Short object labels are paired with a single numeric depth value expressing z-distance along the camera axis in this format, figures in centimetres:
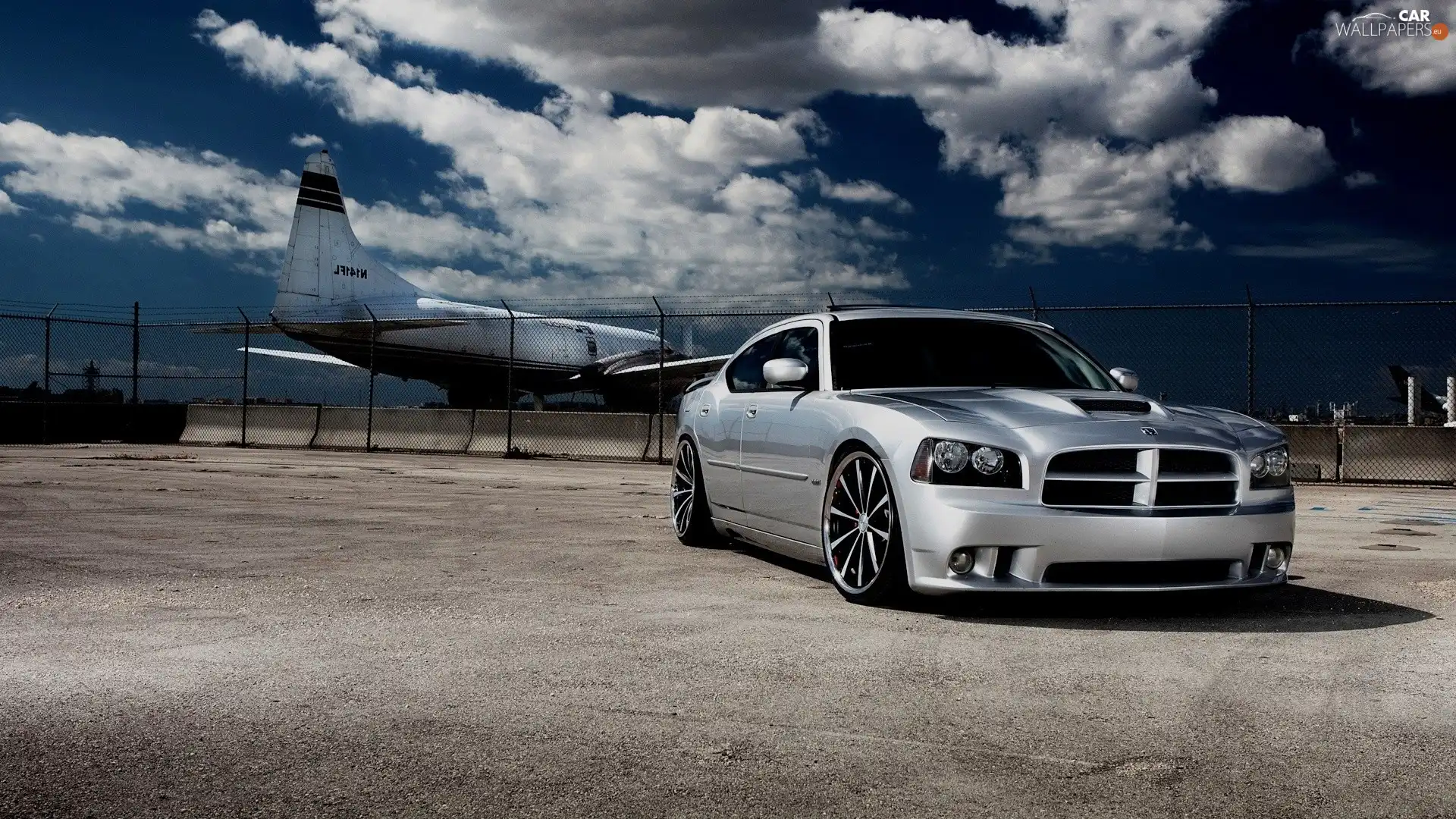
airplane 3547
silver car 511
